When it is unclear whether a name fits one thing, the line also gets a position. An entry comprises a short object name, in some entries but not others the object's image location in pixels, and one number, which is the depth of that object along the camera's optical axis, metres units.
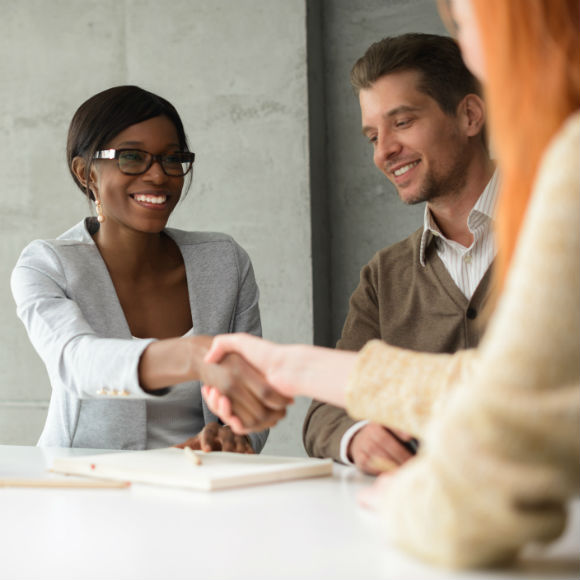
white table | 0.80
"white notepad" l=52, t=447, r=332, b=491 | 1.25
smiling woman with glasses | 2.08
